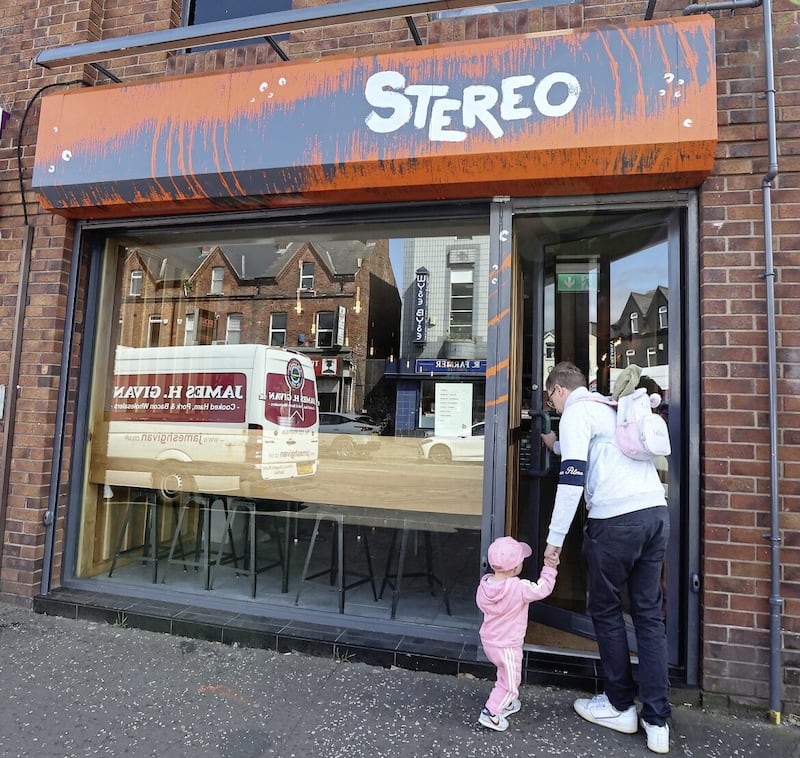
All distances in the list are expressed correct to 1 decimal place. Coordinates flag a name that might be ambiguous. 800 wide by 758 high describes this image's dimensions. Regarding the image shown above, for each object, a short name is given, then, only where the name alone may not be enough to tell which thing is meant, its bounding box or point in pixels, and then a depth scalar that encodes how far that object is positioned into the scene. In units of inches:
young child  102.7
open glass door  132.5
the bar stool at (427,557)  156.7
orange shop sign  114.0
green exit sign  152.6
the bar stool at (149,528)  182.1
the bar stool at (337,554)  159.2
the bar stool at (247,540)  176.4
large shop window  154.7
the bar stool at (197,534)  183.6
